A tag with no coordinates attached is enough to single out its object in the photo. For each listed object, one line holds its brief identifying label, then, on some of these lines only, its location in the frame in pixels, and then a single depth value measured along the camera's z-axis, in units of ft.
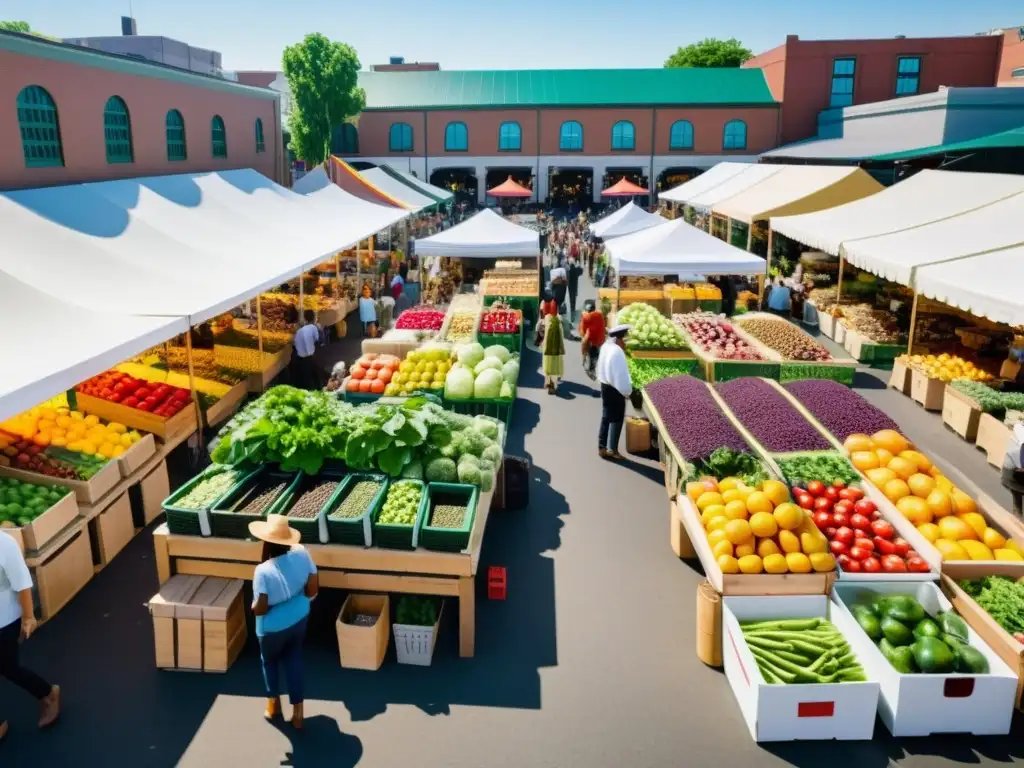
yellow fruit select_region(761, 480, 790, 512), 19.25
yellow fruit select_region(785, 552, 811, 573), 17.78
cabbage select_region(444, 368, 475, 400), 31.58
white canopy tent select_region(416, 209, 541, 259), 52.21
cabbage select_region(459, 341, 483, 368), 33.88
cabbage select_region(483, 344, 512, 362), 35.42
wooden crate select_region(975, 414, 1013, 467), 30.48
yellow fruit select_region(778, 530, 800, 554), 18.22
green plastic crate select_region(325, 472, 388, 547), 18.37
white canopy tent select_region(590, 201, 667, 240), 65.57
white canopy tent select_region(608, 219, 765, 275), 42.91
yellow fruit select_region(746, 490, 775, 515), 18.95
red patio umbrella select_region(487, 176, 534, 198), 104.97
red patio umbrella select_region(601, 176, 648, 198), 103.09
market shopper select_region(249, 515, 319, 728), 15.07
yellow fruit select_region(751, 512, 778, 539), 18.34
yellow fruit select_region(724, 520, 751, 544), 18.17
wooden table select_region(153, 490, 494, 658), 18.24
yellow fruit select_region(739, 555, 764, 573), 17.72
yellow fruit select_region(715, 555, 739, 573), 17.79
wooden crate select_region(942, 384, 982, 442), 32.76
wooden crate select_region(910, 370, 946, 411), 36.50
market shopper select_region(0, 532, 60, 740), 14.97
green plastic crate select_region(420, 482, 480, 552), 18.24
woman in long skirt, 38.50
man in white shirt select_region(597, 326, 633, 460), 28.55
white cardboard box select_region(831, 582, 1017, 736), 15.43
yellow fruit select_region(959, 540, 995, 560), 18.49
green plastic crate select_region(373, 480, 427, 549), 18.33
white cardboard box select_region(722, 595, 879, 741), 15.42
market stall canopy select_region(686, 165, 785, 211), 78.28
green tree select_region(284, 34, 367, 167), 113.70
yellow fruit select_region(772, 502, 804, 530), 18.47
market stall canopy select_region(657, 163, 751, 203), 92.43
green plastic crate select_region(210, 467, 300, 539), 18.57
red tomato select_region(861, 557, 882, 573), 18.45
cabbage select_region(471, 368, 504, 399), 31.55
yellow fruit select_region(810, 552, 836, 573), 17.84
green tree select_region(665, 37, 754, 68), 190.19
